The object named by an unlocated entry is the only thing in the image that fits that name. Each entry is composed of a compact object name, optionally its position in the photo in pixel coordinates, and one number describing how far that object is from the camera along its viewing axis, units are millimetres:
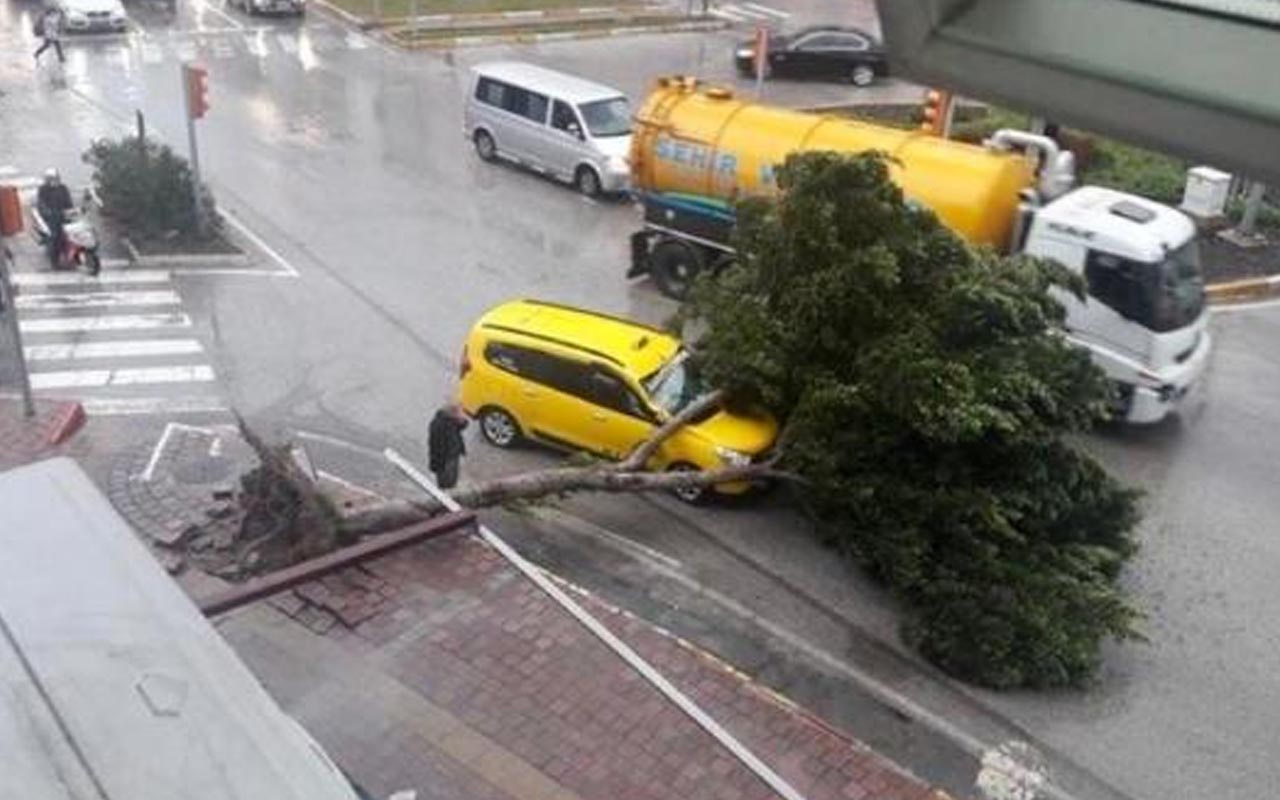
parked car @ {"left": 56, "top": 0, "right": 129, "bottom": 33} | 29750
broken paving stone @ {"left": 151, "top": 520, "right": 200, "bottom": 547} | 11625
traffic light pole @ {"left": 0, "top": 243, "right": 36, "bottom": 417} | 13406
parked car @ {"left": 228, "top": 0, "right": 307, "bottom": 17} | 32906
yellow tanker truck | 14648
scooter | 17688
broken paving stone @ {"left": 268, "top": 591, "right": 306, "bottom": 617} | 9422
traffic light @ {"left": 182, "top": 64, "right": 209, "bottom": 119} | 17766
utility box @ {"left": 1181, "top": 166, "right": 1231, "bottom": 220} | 20828
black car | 28844
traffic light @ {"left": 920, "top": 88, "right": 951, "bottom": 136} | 19500
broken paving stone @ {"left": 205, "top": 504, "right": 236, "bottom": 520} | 12016
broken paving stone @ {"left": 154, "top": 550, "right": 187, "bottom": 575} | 11195
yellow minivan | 12906
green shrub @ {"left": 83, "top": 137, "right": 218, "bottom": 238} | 18812
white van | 21516
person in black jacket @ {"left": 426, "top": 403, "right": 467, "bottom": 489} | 12227
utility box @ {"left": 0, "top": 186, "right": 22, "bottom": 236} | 12836
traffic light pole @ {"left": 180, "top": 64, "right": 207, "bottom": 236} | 17875
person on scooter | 17531
